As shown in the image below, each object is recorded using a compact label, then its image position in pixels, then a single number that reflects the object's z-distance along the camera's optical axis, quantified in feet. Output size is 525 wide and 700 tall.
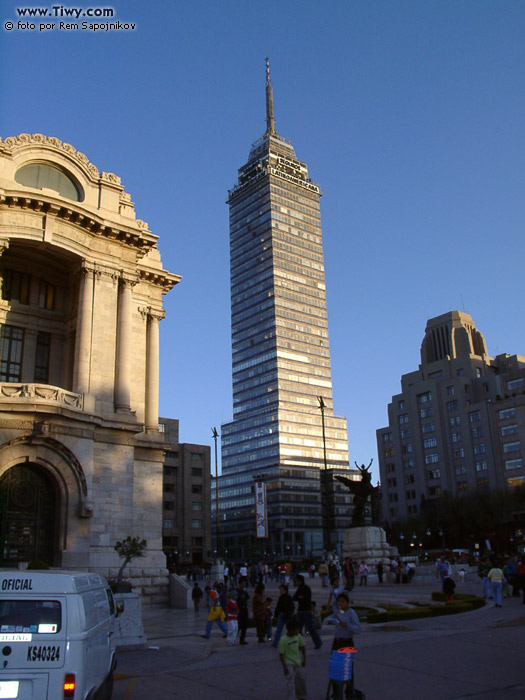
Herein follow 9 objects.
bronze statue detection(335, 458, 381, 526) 153.12
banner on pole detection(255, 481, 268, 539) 206.14
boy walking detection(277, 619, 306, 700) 32.45
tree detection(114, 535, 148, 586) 87.92
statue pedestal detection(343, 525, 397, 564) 145.59
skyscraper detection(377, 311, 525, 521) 348.18
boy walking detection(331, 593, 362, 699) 34.45
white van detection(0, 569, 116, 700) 25.94
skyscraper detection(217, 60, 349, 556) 485.97
